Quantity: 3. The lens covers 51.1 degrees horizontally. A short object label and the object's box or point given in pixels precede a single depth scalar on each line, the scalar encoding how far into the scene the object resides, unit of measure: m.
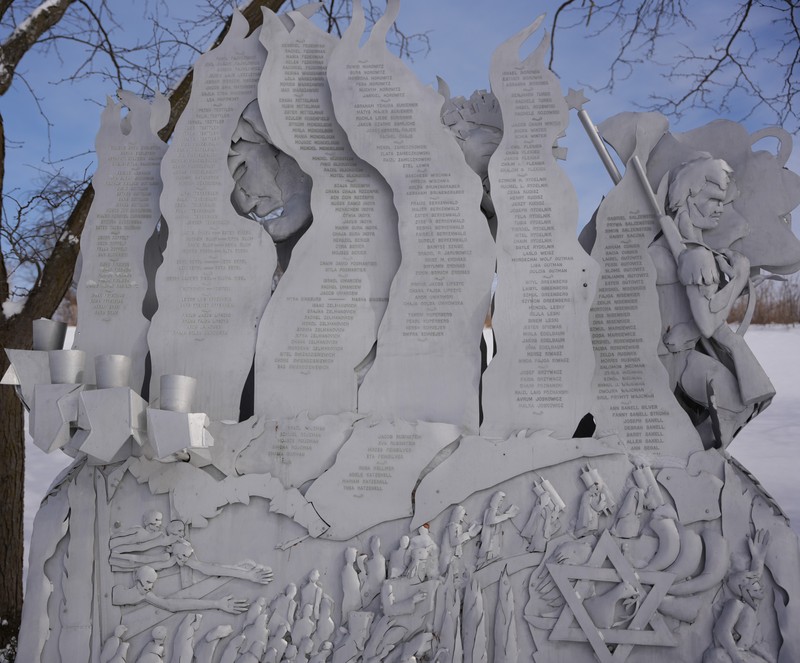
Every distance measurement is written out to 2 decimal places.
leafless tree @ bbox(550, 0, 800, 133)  7.81
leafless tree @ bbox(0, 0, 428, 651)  7.07
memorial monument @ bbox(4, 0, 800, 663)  5.01
